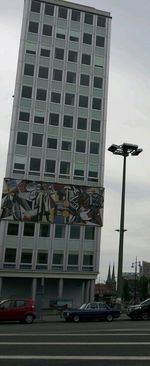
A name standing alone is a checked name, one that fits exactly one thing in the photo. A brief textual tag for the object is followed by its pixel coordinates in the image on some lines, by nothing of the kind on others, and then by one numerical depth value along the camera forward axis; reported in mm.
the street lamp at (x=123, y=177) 32500
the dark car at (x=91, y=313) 28531
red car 28172
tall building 56344
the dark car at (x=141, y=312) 30203
